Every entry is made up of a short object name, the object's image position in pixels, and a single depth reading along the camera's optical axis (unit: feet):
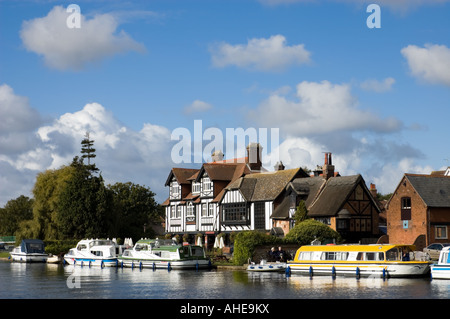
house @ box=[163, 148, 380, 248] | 213.25
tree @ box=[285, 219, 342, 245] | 178.40
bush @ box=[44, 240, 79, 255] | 238.48
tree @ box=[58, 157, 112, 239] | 247.91
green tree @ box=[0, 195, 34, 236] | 452.35
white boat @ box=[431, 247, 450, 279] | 127.27
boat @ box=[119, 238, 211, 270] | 170.91
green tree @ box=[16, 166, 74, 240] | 253.65
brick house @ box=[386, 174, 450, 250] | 194.49
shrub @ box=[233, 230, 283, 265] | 169.48
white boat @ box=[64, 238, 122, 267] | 196.95
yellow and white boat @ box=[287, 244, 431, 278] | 133.49
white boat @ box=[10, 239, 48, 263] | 228.92
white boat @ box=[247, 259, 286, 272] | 156.87
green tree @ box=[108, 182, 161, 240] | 313.94
